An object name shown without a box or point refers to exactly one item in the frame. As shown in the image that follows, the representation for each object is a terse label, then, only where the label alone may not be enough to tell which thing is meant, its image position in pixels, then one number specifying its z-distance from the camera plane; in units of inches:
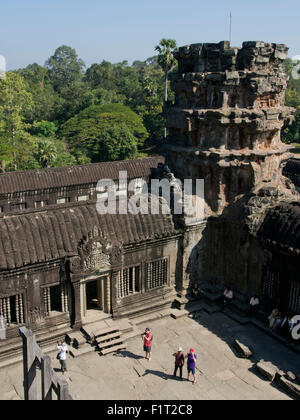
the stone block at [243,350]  589.0
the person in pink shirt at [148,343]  572.7
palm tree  2009.1
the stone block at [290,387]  514.6
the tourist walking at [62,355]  544.1
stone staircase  599.2
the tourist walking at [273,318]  629.3
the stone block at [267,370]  545.3
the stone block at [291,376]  534.6
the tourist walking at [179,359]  535.8
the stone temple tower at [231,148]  658.2
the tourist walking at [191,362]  531.0
